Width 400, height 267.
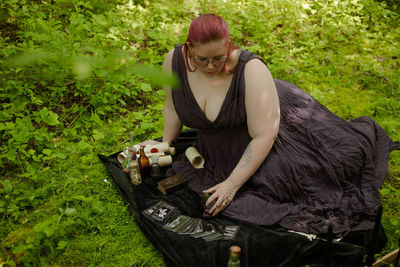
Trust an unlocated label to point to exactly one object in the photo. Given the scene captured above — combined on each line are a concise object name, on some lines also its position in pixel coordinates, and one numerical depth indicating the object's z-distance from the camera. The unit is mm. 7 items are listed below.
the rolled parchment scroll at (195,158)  2965
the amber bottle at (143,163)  2986
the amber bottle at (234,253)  1654
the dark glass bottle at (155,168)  2984
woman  2385
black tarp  2141
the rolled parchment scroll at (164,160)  3084
